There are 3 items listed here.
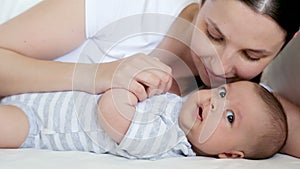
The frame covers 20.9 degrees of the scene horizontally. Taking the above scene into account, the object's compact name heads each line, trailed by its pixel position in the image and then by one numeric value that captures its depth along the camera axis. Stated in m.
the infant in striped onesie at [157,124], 1.12
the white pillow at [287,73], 1.32
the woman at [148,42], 1.14
